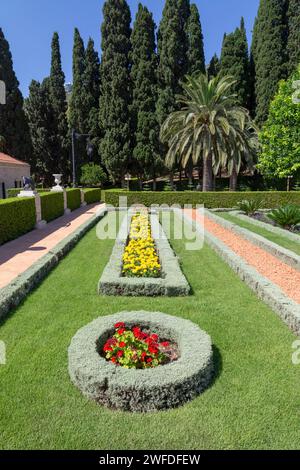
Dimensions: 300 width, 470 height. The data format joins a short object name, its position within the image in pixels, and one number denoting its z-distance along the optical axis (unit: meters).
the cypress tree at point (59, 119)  39.97
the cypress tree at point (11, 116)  34.88
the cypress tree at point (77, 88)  38.47
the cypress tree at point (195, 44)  36.41
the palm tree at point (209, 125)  24.56
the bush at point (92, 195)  26.93
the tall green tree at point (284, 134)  26.56
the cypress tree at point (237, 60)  37.50
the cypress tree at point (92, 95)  38.06
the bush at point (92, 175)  35.19
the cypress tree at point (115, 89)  35.09
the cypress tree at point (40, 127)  38.59
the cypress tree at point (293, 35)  36.56
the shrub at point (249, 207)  18.52
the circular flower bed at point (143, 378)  3.30
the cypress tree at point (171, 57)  34.66
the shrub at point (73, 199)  21.51
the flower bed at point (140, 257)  7.06
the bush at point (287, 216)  14.00
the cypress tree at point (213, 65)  43.00
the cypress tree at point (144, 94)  34.75
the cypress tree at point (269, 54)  36.28
